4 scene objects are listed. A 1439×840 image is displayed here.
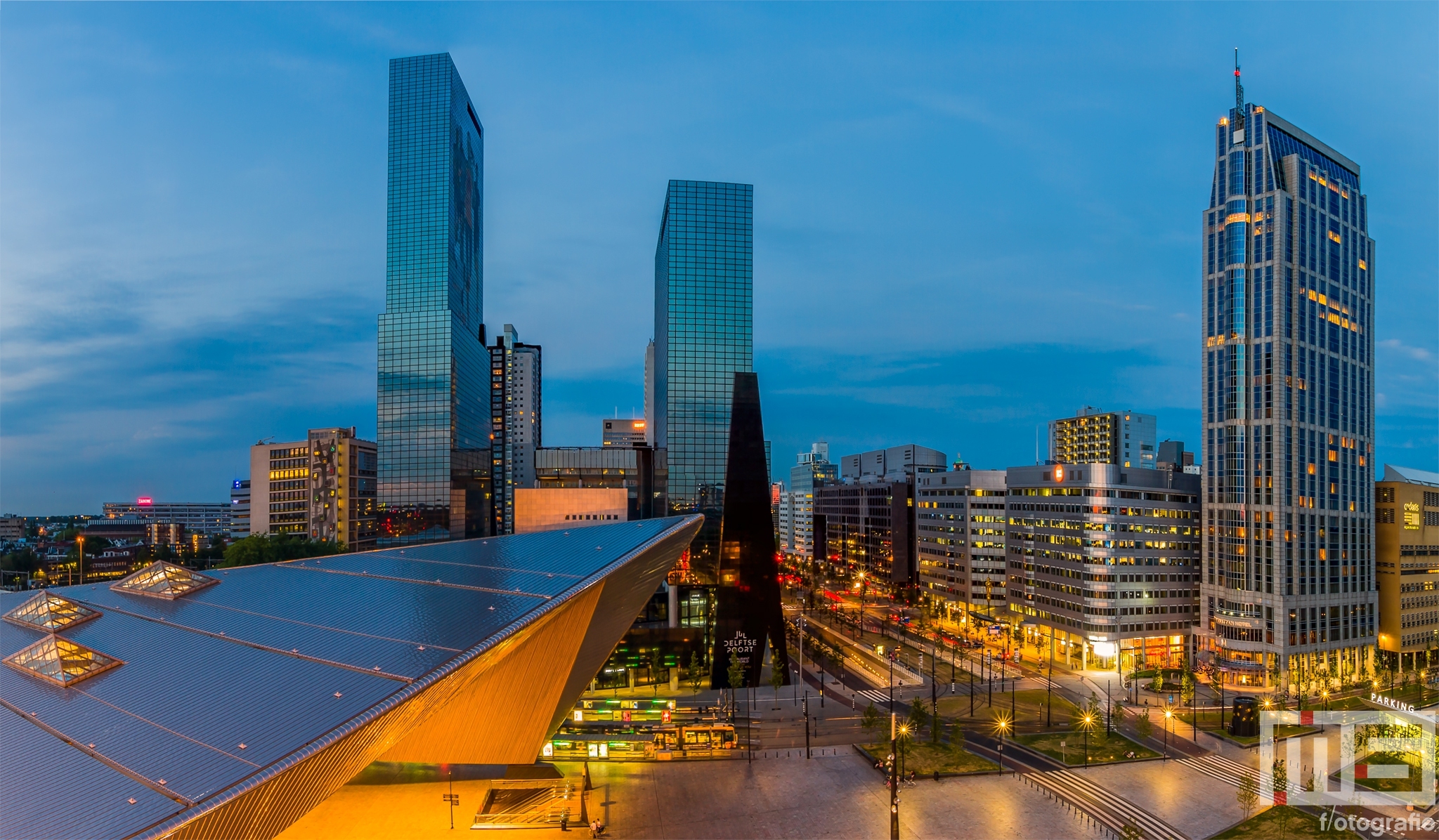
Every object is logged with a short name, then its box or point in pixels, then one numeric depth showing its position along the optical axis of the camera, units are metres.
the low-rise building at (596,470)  102.88
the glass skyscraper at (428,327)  115.25
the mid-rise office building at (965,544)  109.19
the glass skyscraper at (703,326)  103.06
